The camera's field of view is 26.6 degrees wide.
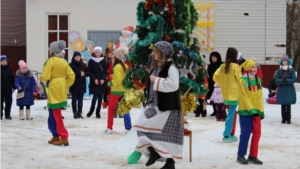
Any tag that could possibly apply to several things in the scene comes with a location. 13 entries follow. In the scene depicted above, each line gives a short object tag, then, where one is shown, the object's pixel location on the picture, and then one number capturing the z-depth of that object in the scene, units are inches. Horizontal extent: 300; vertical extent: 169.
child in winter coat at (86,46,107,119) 654.5
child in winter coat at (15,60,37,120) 629.6
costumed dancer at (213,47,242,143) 471.8
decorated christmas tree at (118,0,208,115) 398.9
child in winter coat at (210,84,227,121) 632.4
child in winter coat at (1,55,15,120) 636.1
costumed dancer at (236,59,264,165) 369.7
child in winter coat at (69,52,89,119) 649.1
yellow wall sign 1037.2
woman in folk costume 339.3
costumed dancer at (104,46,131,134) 507.5
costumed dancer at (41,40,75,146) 434.9
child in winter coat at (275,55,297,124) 619.2
